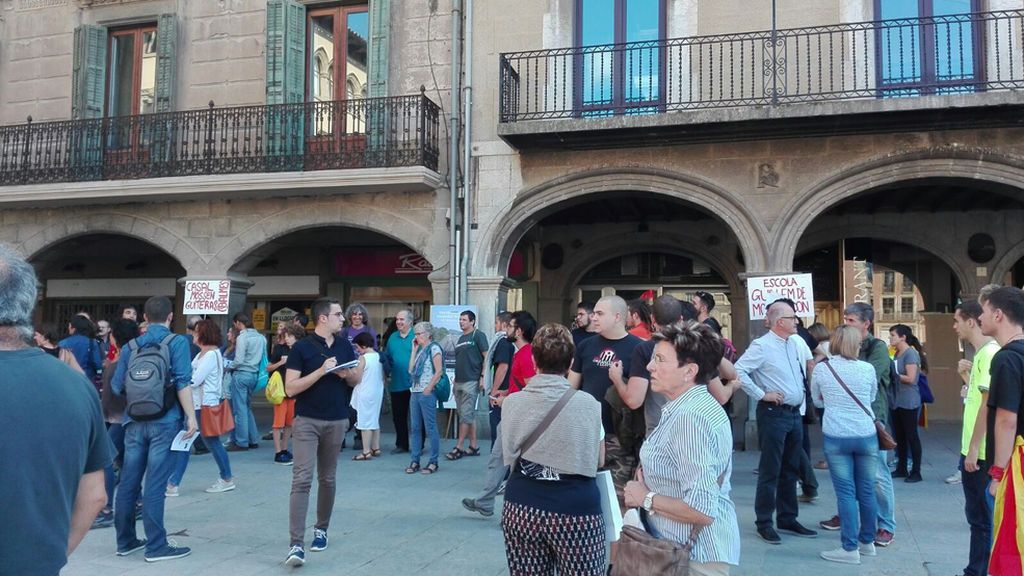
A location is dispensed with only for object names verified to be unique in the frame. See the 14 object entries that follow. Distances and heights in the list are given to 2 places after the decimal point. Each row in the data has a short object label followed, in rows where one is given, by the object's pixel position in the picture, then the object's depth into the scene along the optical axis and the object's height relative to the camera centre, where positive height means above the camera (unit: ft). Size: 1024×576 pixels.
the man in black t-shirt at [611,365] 16.52 -0.55
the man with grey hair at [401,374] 35.50 -1.61
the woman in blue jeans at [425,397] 30.50 -2.27
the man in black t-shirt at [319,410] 18.34 -1.70
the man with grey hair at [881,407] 20.51 -2.09
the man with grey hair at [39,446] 7.45 -1.06
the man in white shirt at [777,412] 20.75 -1.86
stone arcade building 36.58 +9.55
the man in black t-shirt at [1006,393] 13.19 -0.84
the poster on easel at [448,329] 38.96 +0.41
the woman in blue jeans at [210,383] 25.44 -1.60
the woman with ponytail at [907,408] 29.45 -2.45
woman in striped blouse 9.50 -1.64
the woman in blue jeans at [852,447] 18.61 -2.43
